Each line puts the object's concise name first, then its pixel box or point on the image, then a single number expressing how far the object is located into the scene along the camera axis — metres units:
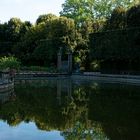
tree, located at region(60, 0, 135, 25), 34.12
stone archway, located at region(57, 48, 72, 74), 27.08
